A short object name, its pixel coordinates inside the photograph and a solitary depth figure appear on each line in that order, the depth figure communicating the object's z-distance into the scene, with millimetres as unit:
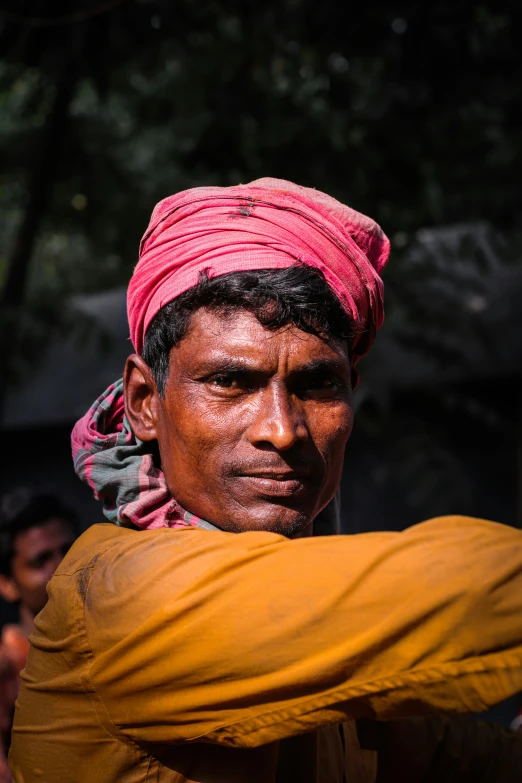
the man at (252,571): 1309
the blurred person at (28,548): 5344
